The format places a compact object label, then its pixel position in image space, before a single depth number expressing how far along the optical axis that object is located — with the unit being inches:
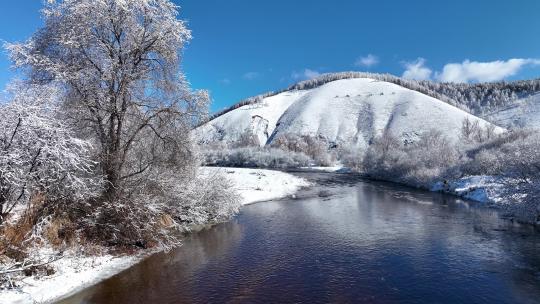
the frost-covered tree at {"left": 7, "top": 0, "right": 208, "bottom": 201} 712.4
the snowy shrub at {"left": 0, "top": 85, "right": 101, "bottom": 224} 520.4
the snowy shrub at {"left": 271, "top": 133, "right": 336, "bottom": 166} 4670.3
